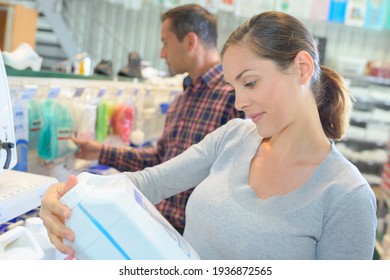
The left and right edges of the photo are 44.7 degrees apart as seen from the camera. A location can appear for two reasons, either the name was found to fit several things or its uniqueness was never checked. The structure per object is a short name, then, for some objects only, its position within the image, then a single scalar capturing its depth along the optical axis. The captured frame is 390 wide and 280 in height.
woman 1.15
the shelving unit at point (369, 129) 7.02
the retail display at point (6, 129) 1.26
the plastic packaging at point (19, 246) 1.02
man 2.23
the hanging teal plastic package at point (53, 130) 1.89
